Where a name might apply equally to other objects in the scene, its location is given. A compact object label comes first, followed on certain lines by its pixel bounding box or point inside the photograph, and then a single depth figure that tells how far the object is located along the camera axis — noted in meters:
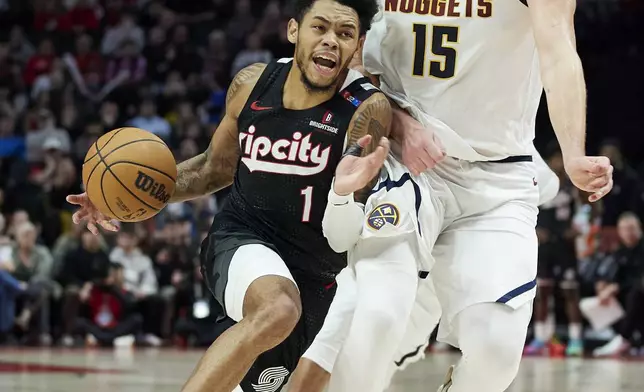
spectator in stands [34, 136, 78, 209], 14.06
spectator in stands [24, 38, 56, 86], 16.67
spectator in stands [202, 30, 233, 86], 16.62
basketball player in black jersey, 4.59
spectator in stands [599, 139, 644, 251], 12.78
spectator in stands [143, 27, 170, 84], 16.94
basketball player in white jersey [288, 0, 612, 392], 4.33
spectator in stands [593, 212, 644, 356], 11.91
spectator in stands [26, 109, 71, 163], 15.09
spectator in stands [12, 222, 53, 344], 12.66
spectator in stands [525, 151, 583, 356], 12.18
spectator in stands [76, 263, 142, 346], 12.71
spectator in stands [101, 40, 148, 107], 16.64
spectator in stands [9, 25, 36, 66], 17.06
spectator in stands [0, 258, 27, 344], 12.46
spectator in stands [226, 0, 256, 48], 17.22
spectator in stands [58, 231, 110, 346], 12.69
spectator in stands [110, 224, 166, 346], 12.88
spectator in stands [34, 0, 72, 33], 17.78
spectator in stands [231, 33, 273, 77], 16.39
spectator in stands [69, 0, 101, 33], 17.77
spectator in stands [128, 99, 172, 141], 15.27
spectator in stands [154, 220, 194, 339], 12.88
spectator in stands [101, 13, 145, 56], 17.19
